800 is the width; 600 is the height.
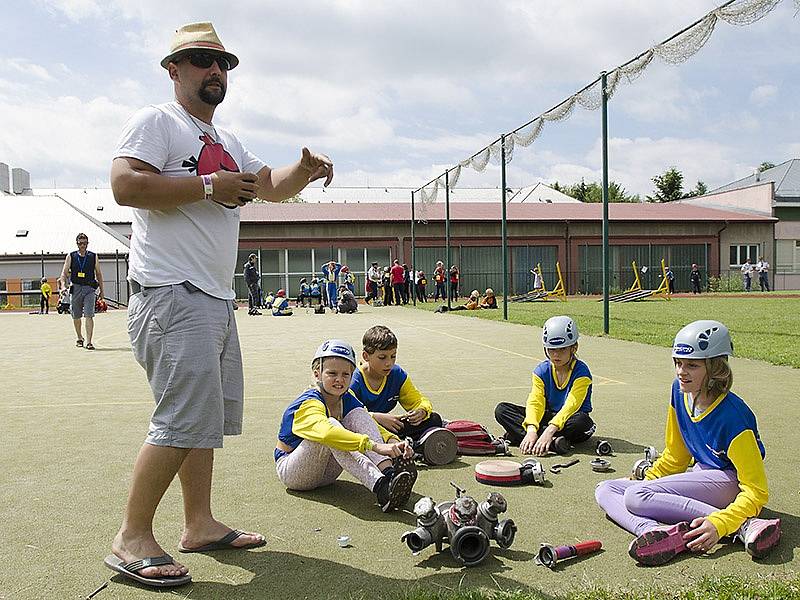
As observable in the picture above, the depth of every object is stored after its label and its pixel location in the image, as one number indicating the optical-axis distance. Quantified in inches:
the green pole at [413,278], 1345.1
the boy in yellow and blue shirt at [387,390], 218.8
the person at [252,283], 1213.7
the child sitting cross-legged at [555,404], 230.7
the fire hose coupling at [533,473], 194.4
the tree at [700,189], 4210.1
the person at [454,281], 1440.7
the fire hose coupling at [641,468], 184.7
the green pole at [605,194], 649.6
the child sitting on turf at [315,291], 1460.4
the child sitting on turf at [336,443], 170.7
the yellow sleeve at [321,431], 171.0
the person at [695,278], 1763.0
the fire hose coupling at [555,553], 139.3
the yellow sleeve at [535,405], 237.1
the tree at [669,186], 3882.9
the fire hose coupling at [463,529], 142.2
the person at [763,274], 1903.3
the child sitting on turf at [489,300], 1166.6
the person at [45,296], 1273.4
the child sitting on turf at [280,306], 1107.9
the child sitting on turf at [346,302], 1139.9
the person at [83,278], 566.9
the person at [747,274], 1846.7
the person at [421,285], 1505.9
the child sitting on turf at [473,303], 1183.6
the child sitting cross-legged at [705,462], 152.0
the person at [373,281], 1456.7
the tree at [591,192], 4239.7
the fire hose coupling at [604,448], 225.5
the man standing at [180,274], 134.1
